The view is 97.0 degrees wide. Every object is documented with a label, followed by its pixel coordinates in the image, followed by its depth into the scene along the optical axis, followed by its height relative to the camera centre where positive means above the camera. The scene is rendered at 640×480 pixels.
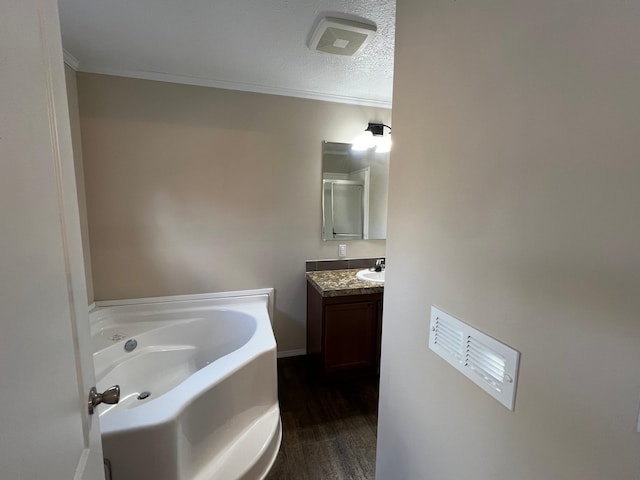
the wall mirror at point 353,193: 2.64 +0.17
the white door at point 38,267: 0.41 -0.10
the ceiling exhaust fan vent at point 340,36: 1.48 +0.97
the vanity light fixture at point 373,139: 2.57 +0.65
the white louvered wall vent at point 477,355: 0.66 -0.38
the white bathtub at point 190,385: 1.21 -1.02
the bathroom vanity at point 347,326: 2.23 -0.94
